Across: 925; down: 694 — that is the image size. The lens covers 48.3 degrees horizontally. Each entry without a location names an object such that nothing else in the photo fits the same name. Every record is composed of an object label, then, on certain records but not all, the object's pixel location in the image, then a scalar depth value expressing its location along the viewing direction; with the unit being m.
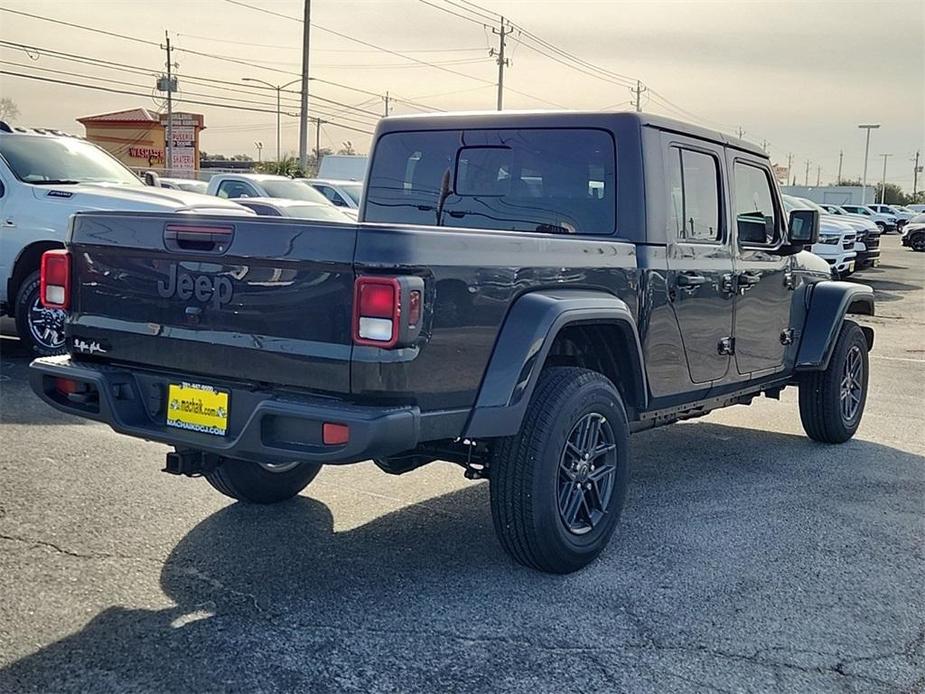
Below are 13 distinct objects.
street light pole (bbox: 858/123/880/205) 84.50
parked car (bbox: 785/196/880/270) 22.80
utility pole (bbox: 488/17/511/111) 54.43
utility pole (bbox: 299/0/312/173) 36.78
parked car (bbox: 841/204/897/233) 53.92
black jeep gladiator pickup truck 3.61
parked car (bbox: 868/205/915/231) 61.75
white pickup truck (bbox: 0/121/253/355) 8.75
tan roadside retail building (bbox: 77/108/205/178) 53.16
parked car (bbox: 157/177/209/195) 17.92
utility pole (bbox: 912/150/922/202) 136.38
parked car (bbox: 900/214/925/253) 37.09
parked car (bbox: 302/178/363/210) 18.57
